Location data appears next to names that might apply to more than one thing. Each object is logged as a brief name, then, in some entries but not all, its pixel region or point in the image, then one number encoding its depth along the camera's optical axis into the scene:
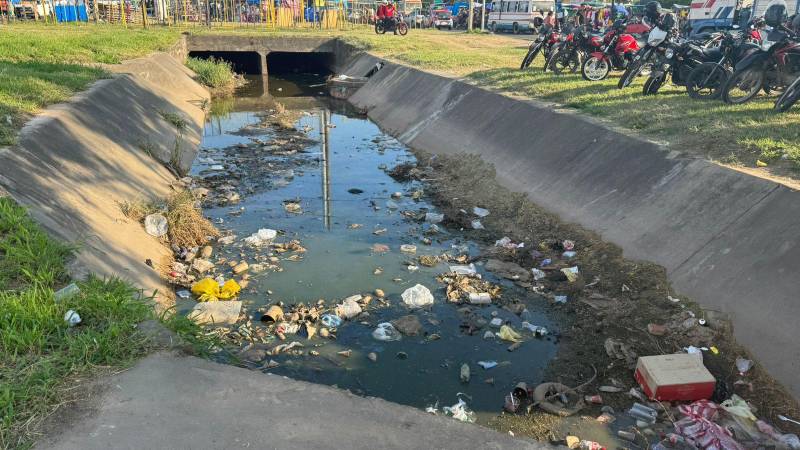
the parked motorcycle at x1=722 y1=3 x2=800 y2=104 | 7.59
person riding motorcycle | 24.95
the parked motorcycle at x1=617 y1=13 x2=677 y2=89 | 9.00
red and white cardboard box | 3.74
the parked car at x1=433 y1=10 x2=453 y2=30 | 34.94
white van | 30.70
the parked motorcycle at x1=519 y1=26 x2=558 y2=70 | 12.61
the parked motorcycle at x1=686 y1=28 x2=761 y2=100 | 8.27
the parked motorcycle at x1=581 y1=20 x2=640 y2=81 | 10.81
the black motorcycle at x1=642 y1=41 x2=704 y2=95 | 8.76
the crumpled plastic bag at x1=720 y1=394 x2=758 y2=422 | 3.56
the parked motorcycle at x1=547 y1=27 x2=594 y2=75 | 11.53
